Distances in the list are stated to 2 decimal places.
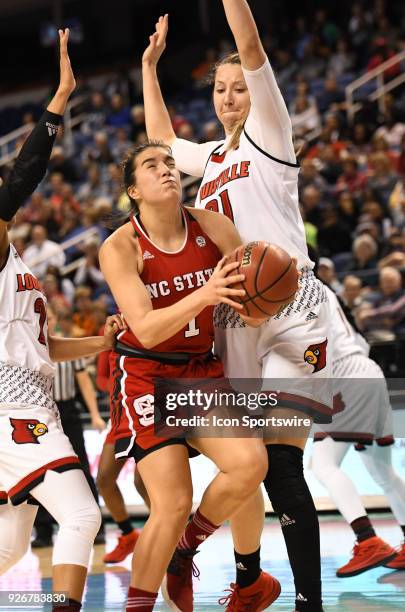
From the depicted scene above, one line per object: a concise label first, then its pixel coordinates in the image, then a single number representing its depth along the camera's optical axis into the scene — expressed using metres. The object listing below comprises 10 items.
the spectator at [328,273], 17.23
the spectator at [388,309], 19.22
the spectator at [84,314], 21.55
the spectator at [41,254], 27.53
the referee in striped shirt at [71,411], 15.94
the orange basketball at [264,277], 7.81
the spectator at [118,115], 36.25
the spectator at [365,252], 21.86
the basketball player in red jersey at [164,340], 8.02
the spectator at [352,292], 19.23
